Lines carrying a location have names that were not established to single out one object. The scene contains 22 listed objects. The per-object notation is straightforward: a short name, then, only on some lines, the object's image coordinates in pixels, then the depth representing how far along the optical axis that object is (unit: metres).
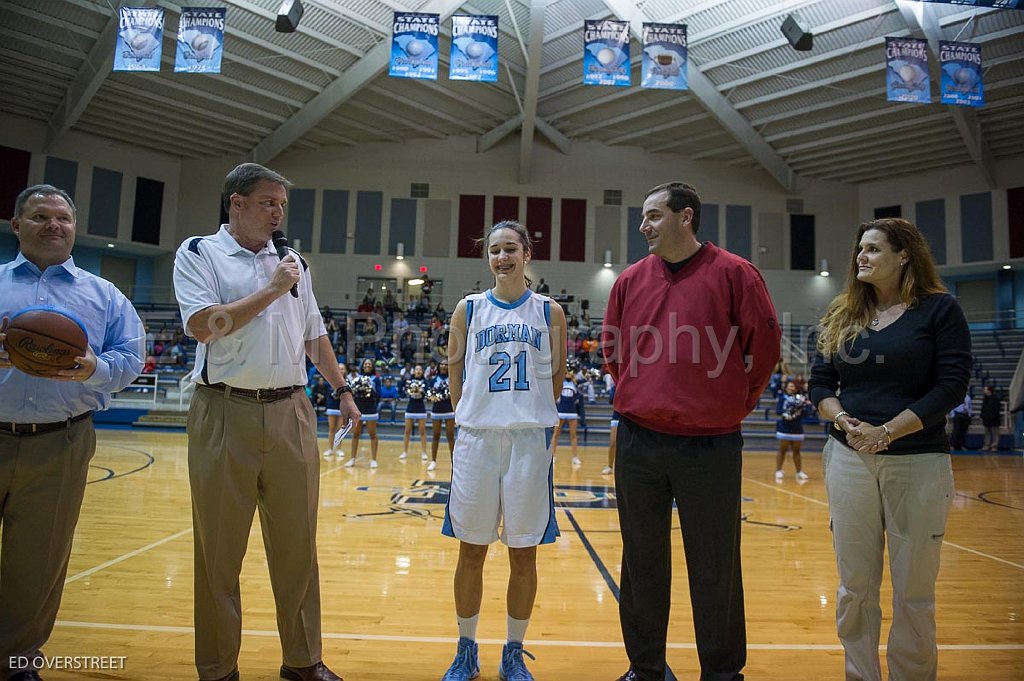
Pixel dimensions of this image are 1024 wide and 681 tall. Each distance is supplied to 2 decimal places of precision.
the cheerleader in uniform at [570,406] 10.86
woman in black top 2.33
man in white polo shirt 2.37
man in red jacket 2.36
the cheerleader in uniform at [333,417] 10.38
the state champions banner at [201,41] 11.48
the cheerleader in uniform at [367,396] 9.92
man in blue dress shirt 2.43
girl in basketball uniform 2.70
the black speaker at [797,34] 14.47
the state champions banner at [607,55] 12.37
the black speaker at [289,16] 13.63
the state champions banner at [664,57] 12.88
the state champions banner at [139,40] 11.55
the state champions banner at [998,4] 8.73
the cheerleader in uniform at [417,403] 10.69
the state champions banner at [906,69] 11.99
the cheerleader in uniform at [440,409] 9.94
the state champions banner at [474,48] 11.94
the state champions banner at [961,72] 12.06
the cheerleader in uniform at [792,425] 9.25
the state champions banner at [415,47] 12.14
